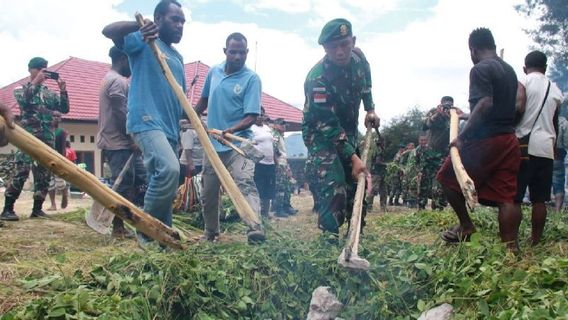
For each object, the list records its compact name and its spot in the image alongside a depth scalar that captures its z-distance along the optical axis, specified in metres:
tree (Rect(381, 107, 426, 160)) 21.42
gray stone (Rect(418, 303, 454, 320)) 2.58
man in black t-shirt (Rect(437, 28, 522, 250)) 3.67
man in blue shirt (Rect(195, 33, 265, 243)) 4.77
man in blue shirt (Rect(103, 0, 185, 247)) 3.74
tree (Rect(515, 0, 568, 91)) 15.92
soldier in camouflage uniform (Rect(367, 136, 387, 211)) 10.21
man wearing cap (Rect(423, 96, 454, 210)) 7.58
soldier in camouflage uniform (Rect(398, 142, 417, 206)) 10.64
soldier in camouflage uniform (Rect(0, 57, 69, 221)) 6.06
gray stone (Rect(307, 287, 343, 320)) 2.82
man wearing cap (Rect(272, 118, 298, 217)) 9.47
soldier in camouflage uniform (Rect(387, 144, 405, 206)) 11.55
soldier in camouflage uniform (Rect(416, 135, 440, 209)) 8.20
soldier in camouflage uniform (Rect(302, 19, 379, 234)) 4.00
